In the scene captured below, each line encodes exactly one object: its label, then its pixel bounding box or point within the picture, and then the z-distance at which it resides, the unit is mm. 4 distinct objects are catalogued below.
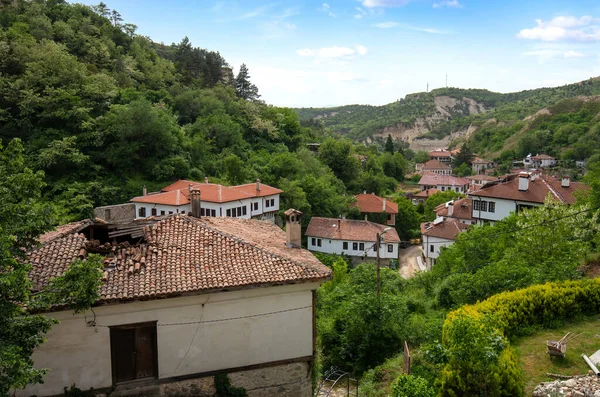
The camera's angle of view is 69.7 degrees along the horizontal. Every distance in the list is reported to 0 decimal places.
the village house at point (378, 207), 52250
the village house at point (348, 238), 42188
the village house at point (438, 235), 37375
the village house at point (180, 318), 8875
